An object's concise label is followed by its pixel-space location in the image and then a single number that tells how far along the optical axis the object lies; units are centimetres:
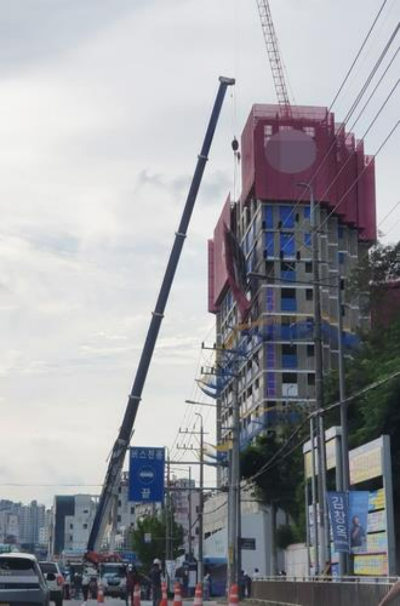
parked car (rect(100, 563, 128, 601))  5331
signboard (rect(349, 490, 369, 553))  3394
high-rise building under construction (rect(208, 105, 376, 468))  10675
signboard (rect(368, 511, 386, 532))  3266
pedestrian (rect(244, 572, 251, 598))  5418
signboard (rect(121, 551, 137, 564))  10216
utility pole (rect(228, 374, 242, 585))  4878
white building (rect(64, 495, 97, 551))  19412
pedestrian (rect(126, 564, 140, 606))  3794
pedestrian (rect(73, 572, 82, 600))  5986
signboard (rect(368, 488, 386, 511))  3272
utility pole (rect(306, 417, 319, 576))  3841
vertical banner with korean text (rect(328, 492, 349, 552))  3194
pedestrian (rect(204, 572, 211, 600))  6500
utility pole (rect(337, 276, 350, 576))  3228
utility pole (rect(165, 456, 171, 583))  9388
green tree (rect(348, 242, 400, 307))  5928
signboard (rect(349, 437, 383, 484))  3400
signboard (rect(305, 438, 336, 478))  3950
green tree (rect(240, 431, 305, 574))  7106
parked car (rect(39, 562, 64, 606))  3331
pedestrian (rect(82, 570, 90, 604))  4897
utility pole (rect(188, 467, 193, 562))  8805
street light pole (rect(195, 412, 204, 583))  6375
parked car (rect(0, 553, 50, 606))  2333
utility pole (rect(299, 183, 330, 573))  3422
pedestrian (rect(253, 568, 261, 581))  7809
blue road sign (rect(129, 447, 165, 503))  4647
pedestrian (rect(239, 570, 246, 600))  5178
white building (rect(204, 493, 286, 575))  8025
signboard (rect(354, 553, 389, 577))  3253
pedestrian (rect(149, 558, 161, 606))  3641
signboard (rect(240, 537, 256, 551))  5537
